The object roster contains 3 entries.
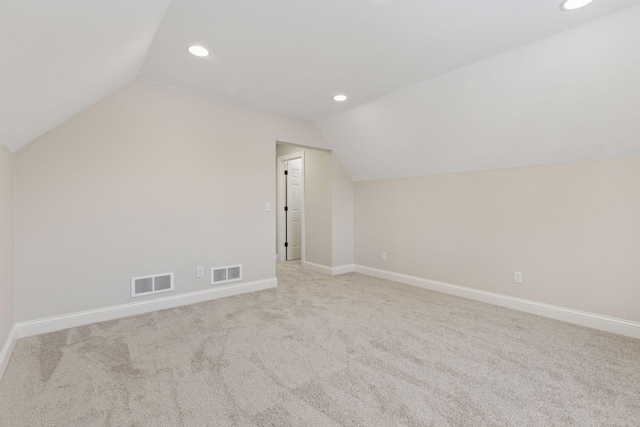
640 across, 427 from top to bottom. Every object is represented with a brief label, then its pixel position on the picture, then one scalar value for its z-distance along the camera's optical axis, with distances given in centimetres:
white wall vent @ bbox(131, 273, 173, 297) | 308
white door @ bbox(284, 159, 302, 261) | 625
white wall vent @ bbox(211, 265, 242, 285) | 362
